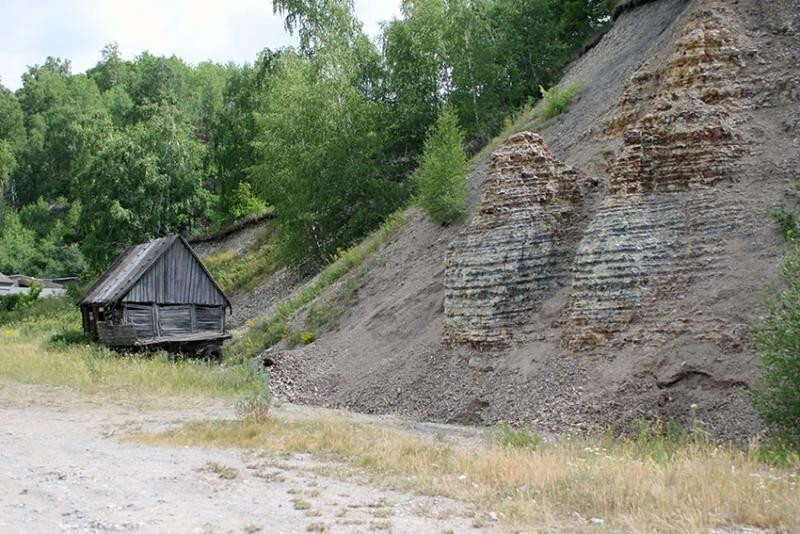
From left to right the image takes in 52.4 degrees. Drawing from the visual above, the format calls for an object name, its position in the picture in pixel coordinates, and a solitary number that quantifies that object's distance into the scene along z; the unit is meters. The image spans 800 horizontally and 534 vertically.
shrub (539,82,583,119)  26.56
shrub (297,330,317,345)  25.36
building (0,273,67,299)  66.31
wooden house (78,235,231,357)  31.69
